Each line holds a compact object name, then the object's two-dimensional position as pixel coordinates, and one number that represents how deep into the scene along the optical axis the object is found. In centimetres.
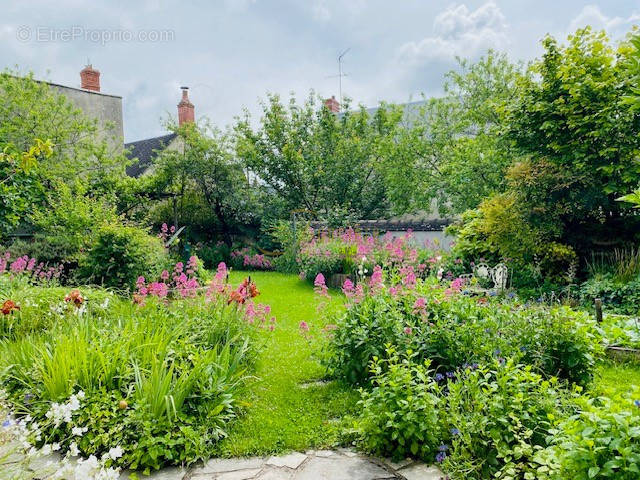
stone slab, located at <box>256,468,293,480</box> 259
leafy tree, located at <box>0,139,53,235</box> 861
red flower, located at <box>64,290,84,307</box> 406
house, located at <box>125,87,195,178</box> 1889
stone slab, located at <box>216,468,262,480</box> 261
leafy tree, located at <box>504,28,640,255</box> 686
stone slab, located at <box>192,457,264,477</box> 270
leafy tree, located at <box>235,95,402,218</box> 1503
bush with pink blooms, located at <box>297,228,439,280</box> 902
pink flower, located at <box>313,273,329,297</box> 429
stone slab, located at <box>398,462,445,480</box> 252
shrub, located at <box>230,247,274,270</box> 1359
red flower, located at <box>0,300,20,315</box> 395
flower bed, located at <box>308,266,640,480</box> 203
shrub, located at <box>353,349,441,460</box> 267
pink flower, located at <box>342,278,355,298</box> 425
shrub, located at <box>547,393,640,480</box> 181
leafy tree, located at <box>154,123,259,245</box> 1455
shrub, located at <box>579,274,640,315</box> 616
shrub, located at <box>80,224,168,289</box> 770
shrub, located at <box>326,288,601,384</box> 349
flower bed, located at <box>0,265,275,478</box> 280
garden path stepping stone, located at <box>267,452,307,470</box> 274
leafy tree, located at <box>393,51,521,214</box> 1253
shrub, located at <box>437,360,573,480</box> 242
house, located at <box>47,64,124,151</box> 1404
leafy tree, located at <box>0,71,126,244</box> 1047
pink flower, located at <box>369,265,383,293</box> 422
